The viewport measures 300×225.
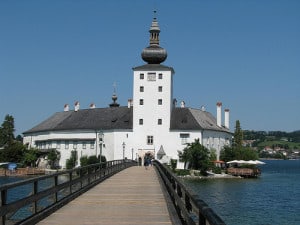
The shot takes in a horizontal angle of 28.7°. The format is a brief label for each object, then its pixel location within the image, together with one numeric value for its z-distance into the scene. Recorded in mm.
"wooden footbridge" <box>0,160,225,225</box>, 11336
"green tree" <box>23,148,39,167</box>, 99750
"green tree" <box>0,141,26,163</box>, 99725
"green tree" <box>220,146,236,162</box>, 103875
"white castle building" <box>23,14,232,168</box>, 93438
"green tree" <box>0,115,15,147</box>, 118000
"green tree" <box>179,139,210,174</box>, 90062
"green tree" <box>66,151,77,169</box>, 98375
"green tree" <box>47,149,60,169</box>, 100500
